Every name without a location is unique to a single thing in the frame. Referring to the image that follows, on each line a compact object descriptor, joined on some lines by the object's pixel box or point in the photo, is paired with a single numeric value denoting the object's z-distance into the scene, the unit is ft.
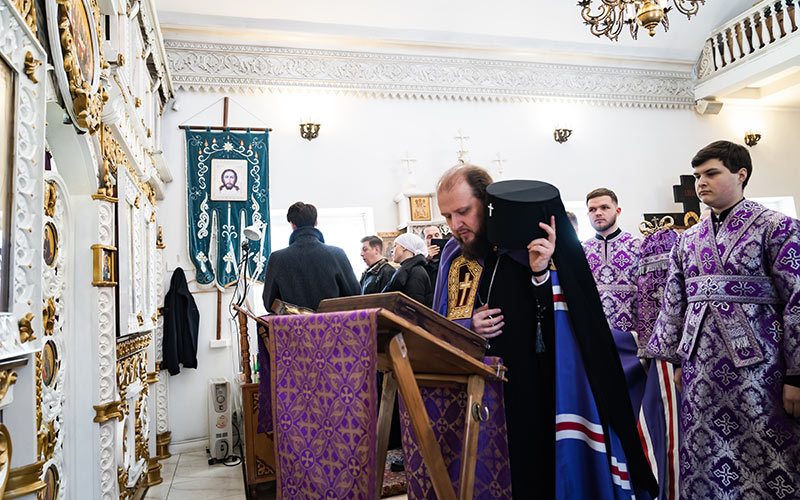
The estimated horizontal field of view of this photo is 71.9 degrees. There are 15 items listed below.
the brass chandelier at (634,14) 14.76
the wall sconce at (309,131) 22.38
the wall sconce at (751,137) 28.19
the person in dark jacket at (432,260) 15.35
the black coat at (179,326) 19.47
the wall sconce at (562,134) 25.36
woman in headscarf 13.94
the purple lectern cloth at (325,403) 4.64
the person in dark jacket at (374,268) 15.71
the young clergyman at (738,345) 7.25
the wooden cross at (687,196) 26.43
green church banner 20.84
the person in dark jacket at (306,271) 12.57
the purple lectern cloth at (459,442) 5.79
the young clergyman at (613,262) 13.32
